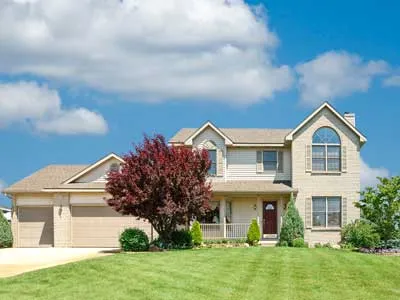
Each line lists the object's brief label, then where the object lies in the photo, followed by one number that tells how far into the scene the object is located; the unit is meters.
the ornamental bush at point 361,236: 35.09
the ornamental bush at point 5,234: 40.88
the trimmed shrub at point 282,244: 37.41
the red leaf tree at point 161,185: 32.06
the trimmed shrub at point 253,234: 38.53
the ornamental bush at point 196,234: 37.44
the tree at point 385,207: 34.88
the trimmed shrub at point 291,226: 37.53
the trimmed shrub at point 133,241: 33.44
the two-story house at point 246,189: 39.62
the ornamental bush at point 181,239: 34.18
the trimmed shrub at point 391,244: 35.34
